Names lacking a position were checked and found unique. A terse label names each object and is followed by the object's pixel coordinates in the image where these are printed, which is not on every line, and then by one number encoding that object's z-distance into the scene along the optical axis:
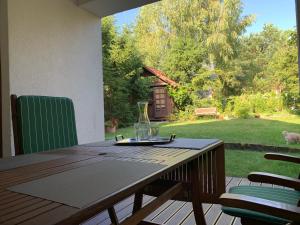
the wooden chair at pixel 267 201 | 0.81
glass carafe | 1.63
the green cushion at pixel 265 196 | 1.07
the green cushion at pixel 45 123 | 1.51
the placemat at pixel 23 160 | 0.98
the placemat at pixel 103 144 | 1.52
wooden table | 0.51
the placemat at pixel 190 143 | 1.31
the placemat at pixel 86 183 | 0.59
